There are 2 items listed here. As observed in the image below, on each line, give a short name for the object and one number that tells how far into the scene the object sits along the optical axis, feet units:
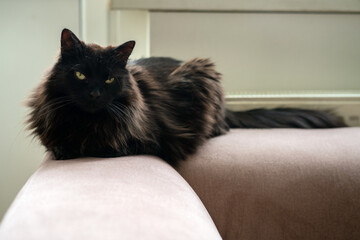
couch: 2.04
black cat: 3.84
